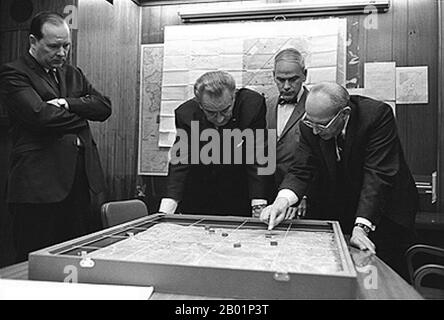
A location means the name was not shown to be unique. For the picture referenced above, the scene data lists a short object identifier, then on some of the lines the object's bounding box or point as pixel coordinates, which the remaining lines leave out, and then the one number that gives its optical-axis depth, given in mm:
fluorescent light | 2891
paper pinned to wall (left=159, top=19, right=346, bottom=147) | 2918
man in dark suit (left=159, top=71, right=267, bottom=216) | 2014
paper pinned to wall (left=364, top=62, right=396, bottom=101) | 2855
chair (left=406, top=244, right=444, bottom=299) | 1408
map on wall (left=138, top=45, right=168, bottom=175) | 3246
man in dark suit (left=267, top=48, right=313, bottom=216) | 2336
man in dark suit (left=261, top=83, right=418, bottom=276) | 1688
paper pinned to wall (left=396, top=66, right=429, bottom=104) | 2812
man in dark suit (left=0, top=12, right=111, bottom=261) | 1904
